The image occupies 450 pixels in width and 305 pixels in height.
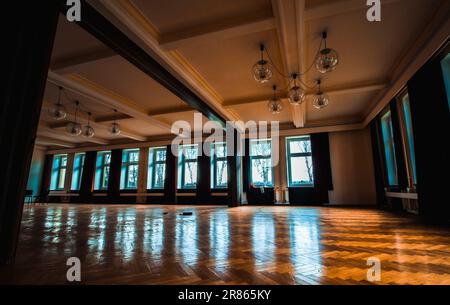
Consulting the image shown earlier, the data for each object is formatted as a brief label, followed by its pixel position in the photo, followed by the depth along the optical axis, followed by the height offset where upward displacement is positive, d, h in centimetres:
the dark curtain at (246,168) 970 +79
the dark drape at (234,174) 861 +50
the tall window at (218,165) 1055 +102
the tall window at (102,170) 1226 +86
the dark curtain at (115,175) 1159 +56
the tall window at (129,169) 1190 +90
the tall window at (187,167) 1109 +97
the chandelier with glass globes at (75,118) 536 +173
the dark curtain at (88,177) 1200 +46
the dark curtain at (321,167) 851 +79
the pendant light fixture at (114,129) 697 +176
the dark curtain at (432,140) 371 +84
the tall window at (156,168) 1147 +93
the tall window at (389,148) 646 +119
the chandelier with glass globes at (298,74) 342 +192
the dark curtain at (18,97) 161 +66
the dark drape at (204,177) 1033 +42
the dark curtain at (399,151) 541 +91
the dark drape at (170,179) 1073 +35
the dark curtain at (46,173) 1292 +70
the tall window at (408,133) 517 +129
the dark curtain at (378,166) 695 +71
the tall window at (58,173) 1316 +73
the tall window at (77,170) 1275 +89
